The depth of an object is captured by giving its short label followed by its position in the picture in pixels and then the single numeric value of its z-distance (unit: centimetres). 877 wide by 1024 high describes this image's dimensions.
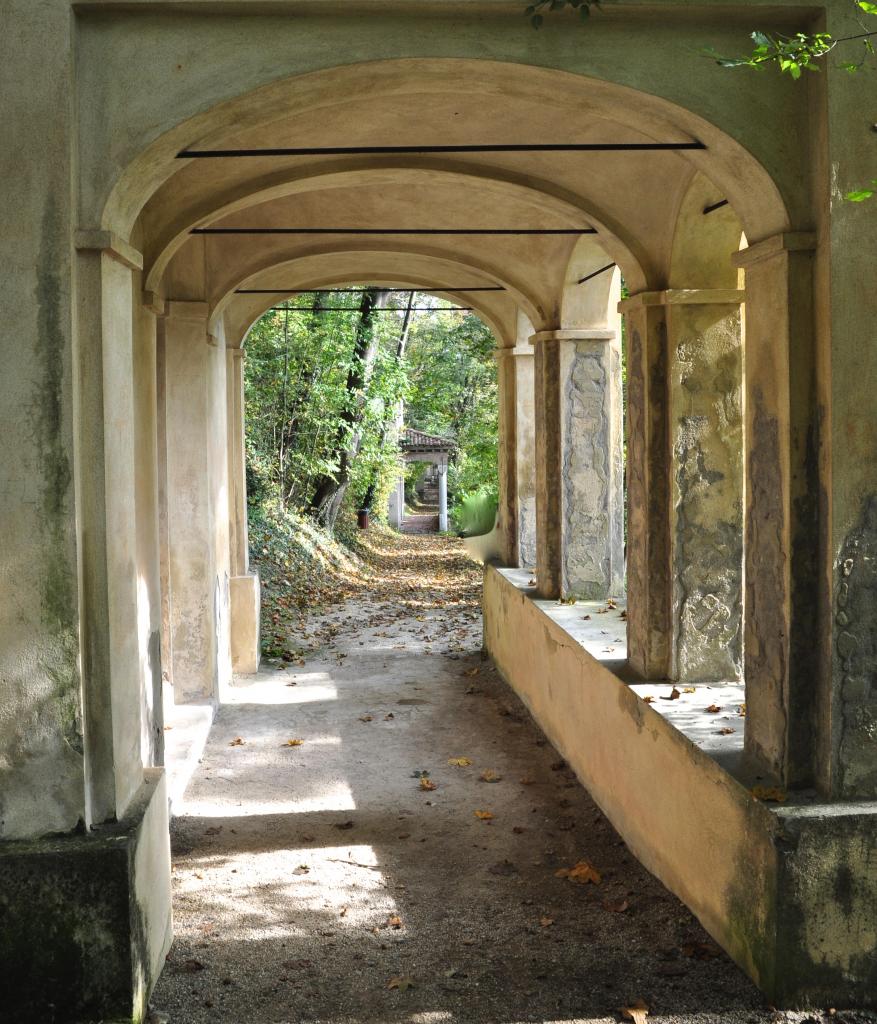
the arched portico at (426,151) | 433
